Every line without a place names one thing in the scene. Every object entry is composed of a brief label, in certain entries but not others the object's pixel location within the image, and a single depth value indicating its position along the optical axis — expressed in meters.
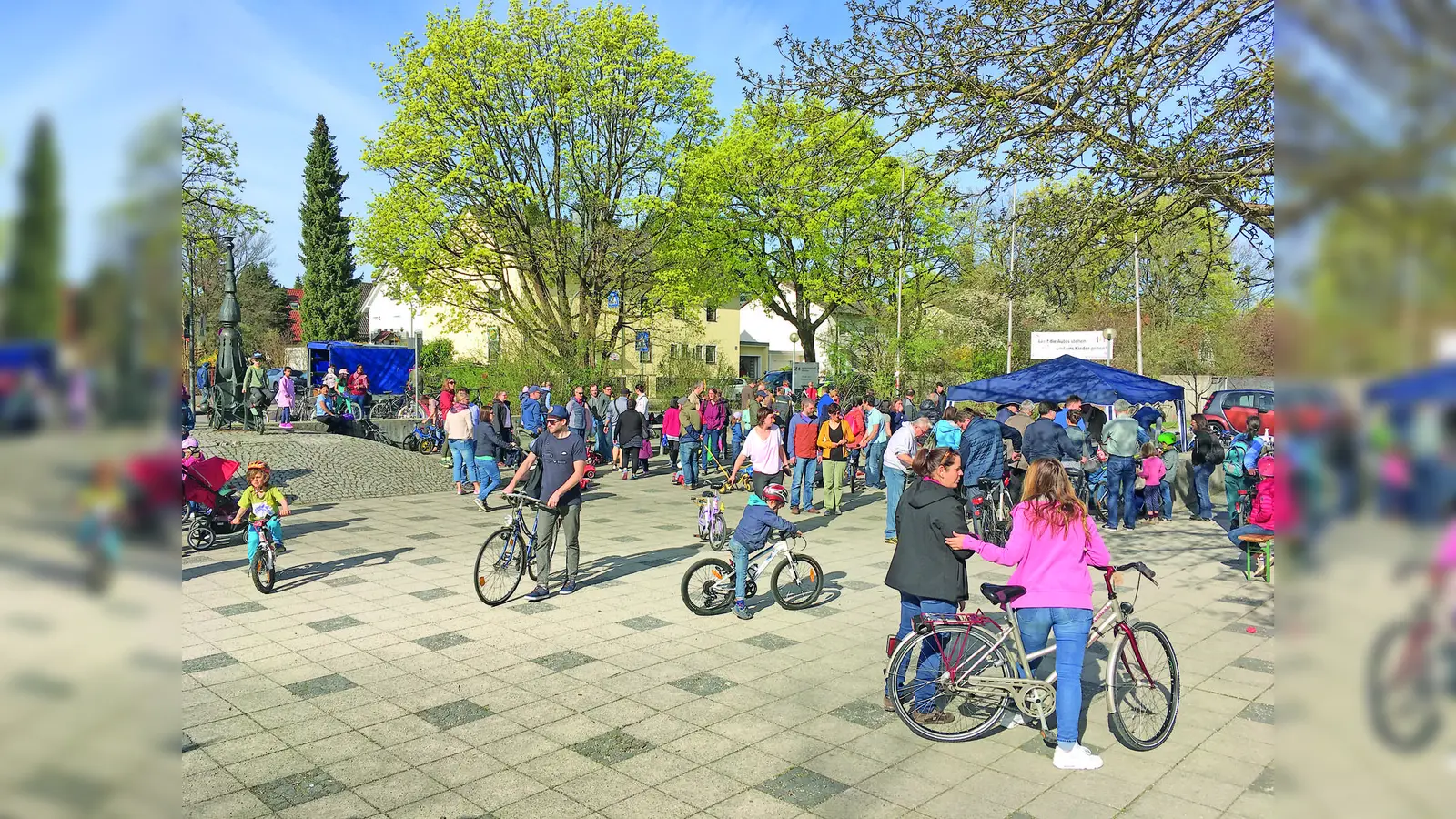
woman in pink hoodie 5.32
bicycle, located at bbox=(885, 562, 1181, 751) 5.54
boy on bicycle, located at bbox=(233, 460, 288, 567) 9.52
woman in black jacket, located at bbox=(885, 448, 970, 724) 5.99
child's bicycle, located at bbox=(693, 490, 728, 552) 11.68
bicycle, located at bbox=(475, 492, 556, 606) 9.06
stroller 10.80
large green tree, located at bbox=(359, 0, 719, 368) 26.69
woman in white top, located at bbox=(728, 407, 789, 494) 12.16
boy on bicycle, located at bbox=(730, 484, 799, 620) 8.72
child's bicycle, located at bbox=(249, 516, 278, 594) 9.44
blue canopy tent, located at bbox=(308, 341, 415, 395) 32.62
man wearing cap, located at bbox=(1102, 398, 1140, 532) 13.59
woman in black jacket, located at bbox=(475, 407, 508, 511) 15.66
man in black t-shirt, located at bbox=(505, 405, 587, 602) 9.32
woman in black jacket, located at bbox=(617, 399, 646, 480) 19.97
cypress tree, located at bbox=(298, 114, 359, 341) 59.38
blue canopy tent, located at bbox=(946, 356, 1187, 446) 16.05
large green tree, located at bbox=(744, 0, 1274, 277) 7.70
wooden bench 9.25
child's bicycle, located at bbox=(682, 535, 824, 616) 8.84
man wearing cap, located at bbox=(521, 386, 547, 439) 19.56
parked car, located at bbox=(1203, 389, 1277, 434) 25.97
